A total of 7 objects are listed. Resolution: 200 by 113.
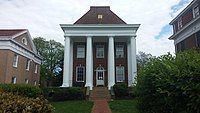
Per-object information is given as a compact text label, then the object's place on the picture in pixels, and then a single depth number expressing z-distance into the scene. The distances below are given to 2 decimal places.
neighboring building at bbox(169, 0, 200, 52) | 18.03
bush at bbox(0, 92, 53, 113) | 3.68
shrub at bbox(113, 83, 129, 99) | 15.28
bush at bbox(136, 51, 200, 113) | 4.38
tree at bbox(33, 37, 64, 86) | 39.11
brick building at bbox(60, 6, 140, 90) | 20.64
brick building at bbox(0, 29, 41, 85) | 18.15
